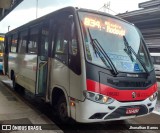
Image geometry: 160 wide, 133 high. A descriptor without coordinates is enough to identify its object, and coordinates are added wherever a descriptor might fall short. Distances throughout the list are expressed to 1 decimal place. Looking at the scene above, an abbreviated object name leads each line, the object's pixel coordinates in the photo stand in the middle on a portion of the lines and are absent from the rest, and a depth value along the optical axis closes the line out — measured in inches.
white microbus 218.8
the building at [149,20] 597.3
